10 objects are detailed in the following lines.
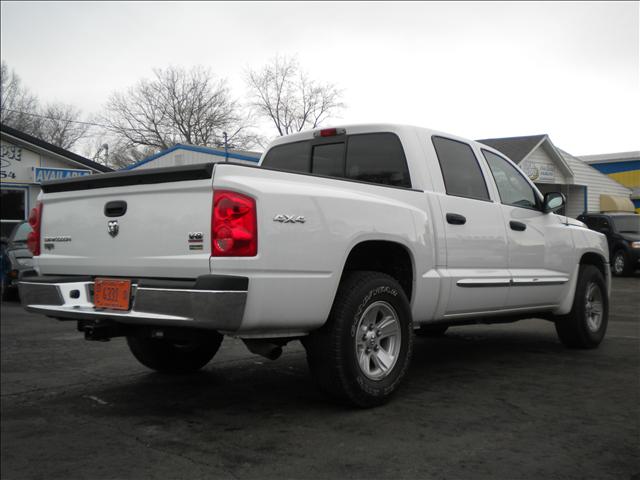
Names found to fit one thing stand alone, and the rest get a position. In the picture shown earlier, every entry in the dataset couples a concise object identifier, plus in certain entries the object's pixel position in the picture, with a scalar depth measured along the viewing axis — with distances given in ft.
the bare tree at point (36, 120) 133.69
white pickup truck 12.43
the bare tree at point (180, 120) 145.18
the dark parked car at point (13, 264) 40.96
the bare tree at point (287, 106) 163.02
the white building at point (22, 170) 65.67
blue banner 67.05
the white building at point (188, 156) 83.35
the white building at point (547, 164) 78.38
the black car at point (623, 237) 40.75
